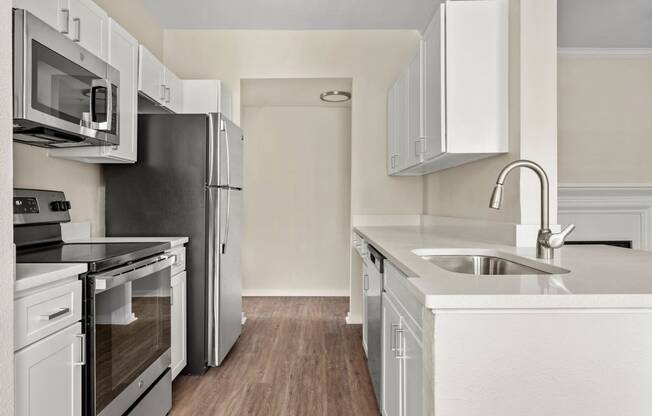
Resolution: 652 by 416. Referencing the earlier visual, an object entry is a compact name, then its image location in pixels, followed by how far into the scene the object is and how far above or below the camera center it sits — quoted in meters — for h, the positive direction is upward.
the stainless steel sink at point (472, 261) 1.83 -0.23
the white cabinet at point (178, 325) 2.45 -0.67
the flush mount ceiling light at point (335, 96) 4.42 +1.17
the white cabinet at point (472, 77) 2.16 +0.66
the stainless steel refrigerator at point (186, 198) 2.65 +0.06
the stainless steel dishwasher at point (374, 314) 2.09 -0.56
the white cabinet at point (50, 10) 1.74 +0.82
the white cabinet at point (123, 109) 2.28 +0.56
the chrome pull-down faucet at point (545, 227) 1.56 -0.06
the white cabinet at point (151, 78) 2.70 +0.86
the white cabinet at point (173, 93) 3.18 +0.88
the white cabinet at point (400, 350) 1.30 -0.48
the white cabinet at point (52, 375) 1.21 -0.51
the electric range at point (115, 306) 1.54 -0.40
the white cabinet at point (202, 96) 3.54 +0.91
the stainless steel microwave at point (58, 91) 1.56 +0.48
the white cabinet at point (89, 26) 2.00 +0.88
